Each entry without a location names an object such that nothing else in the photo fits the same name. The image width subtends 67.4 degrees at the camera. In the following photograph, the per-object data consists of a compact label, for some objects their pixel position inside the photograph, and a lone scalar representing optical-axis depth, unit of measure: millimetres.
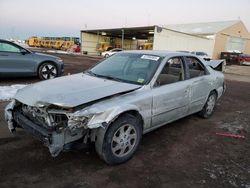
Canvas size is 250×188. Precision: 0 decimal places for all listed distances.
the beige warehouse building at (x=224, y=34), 27918
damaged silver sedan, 2270
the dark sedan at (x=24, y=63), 6407
